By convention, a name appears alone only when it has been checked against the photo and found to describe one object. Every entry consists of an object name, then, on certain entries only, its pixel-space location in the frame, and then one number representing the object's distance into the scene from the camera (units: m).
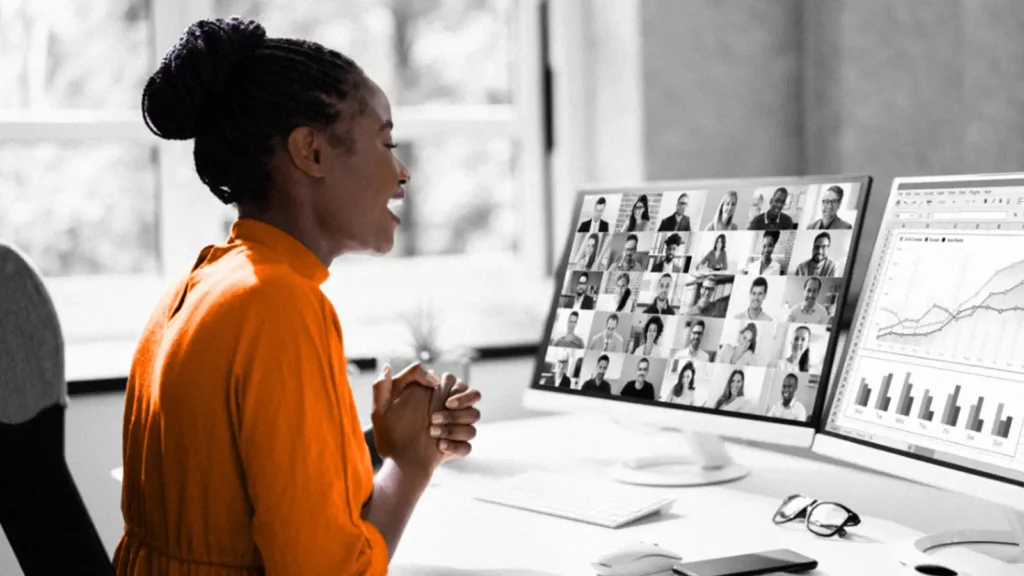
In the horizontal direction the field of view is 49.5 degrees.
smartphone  1.14
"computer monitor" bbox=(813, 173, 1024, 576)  1.15
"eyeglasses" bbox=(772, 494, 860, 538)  1.33
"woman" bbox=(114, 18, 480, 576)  1.03
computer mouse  1.16
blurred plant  1.94
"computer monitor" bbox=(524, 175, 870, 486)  1.45
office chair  0.92
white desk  1.24
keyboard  1.40
